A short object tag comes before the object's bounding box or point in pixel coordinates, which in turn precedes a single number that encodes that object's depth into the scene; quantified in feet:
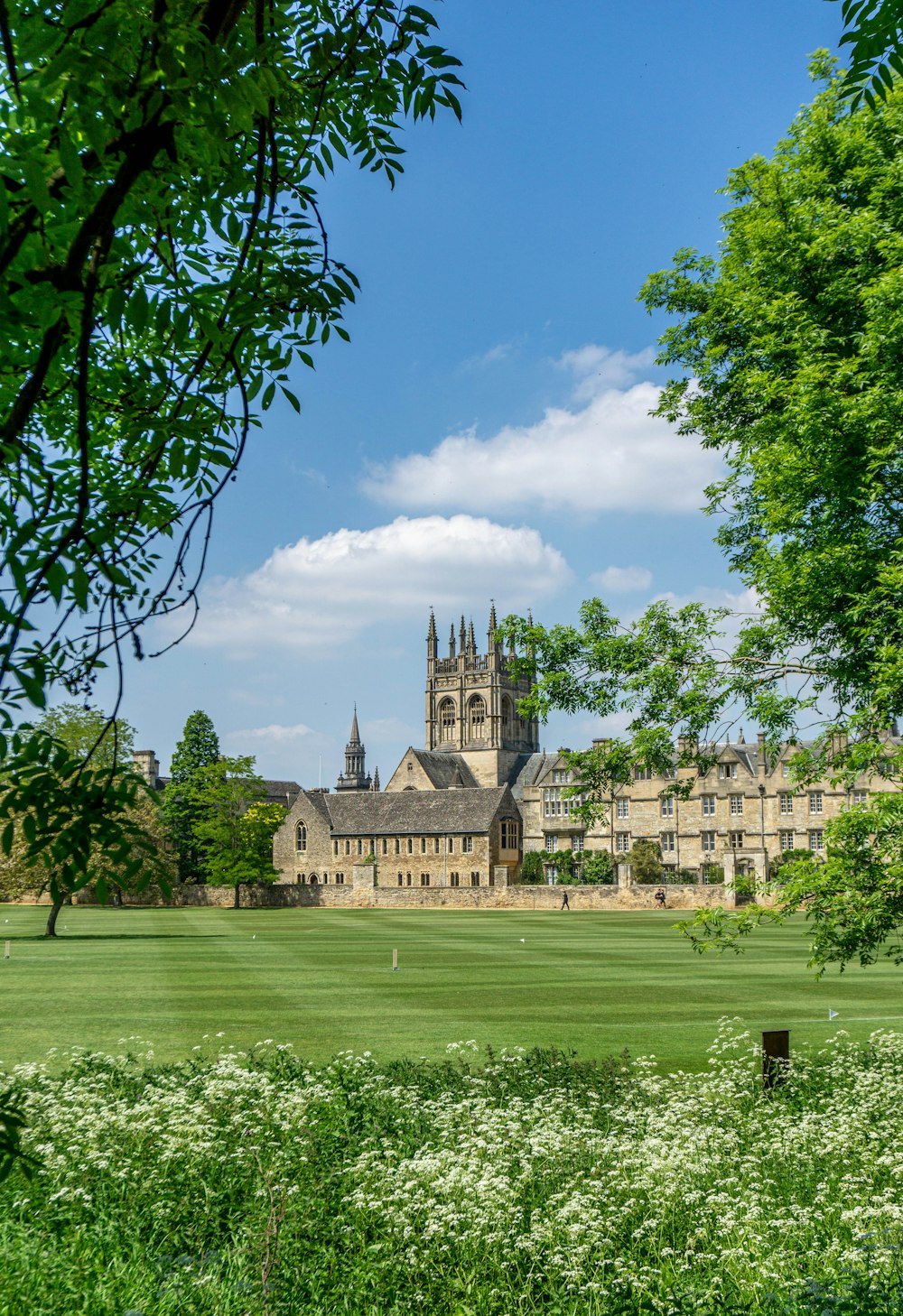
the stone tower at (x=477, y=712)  430.20
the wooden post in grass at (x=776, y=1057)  40.75
